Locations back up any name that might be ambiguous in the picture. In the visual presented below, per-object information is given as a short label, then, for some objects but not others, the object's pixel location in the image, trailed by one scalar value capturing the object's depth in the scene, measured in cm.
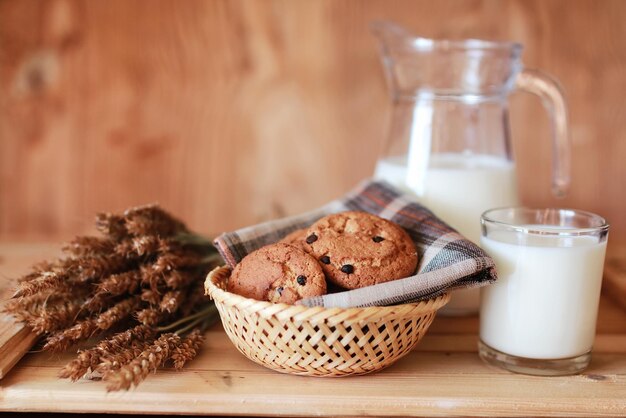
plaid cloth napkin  63
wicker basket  61
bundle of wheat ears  66
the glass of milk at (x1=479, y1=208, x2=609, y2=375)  66
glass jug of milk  85
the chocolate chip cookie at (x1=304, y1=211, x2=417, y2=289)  66
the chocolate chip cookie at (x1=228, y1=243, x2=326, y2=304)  64
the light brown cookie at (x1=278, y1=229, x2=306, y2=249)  71
